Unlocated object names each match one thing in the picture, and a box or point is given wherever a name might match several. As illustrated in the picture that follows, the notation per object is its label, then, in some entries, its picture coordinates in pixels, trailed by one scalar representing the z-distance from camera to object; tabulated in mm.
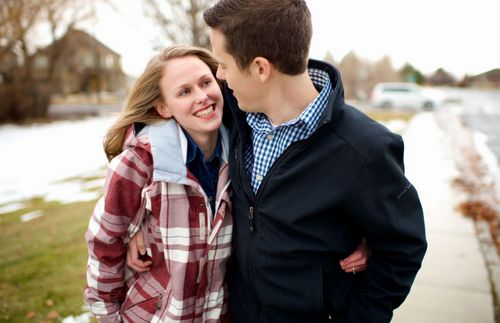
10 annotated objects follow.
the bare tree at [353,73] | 37812
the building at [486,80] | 60781
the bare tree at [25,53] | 16500
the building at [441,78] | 72750
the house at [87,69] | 22609
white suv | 24859
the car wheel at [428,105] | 25031
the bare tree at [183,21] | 8953
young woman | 1696
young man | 1465
